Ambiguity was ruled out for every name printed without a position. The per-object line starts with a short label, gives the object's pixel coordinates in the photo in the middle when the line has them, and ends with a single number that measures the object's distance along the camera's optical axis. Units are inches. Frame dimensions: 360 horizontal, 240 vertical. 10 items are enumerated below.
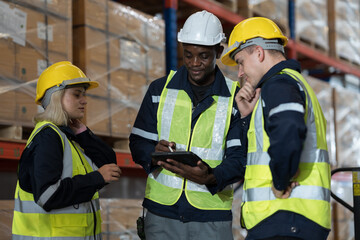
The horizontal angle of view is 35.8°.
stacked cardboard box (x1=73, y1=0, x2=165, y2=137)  202.1
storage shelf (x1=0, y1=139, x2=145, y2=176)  169.3
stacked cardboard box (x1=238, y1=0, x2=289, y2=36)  297.4
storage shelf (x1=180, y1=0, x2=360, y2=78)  269.1
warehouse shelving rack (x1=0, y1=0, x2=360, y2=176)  171.9
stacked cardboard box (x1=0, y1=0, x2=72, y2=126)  170.2
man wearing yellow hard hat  90.6
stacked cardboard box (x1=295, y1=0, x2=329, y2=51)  339.3
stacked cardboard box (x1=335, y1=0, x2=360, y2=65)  377.7
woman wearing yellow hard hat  114.7
